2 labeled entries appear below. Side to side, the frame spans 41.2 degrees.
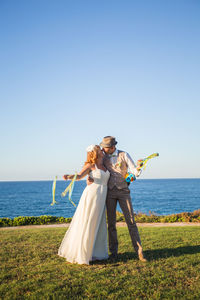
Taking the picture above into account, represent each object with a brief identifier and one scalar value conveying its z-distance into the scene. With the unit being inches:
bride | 203.0
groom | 215.8
